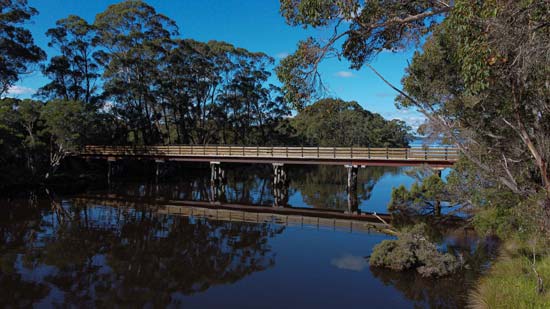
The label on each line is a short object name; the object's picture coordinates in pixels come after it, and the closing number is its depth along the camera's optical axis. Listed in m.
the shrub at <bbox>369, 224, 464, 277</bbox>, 9.85
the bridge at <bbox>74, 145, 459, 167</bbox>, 21.98
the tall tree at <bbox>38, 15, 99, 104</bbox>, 34.00
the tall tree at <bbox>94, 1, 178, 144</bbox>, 34.28
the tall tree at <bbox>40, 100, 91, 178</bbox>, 25.19
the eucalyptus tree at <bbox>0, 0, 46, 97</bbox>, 25.47
